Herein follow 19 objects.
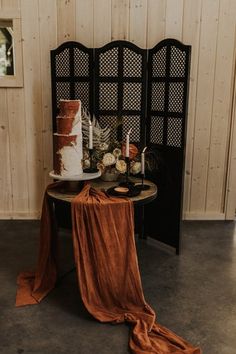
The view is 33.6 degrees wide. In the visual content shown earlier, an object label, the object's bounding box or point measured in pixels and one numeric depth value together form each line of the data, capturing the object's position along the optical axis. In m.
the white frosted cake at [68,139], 2.31
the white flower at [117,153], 2.66
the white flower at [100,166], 2.66
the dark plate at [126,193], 2.34
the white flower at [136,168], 2.71
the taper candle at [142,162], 2.51
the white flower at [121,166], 2.60
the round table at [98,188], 2.31
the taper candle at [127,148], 2.39
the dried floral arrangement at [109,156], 2.61
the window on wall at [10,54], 3.32
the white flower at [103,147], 2.67
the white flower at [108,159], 2.59
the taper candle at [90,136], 2.44
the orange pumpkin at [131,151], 2.61
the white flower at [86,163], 2.65
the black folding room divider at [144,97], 2.91
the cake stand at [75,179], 2.34
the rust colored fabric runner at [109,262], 2.16
